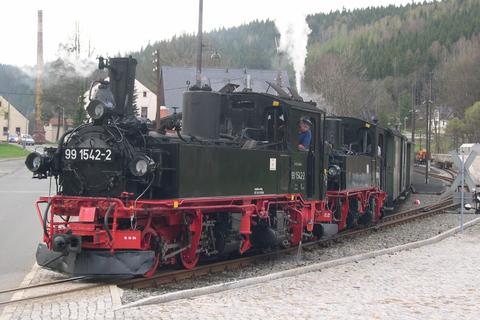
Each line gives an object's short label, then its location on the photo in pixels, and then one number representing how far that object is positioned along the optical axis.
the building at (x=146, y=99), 61.16
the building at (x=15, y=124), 87.50
